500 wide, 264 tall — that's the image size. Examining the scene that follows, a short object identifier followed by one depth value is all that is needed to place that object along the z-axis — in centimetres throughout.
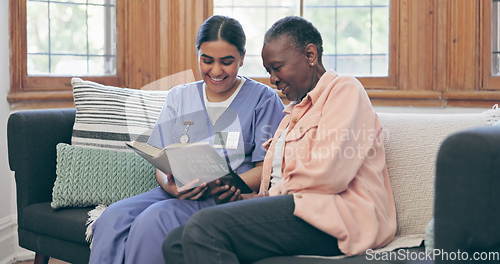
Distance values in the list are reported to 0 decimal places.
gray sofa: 241
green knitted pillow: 332
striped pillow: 346
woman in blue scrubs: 299
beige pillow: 289
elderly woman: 269
